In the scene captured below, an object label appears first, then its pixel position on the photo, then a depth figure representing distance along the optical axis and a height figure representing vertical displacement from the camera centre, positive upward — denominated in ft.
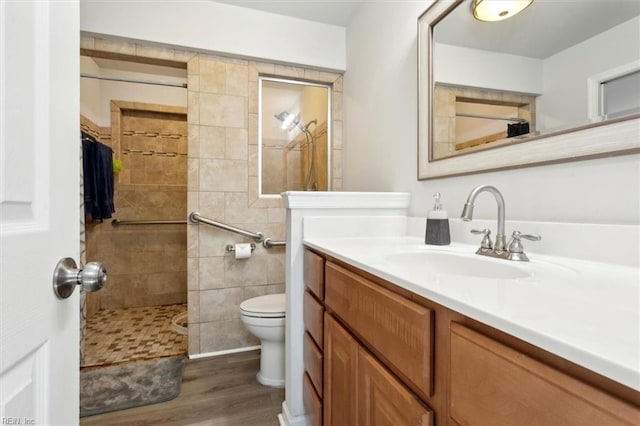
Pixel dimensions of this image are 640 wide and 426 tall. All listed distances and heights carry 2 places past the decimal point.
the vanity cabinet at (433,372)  1.05 -0.80
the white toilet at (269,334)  5.55 -2.31
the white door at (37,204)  1.18 +0.03
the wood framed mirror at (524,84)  2.49 +1.35
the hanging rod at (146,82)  6.62 +2.91
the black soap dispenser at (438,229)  3.78 -0.23
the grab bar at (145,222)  9.93 -0.40
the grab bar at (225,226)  6.74 -0.37
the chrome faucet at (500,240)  2.74 -0.28
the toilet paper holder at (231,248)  7.03 -0.88
